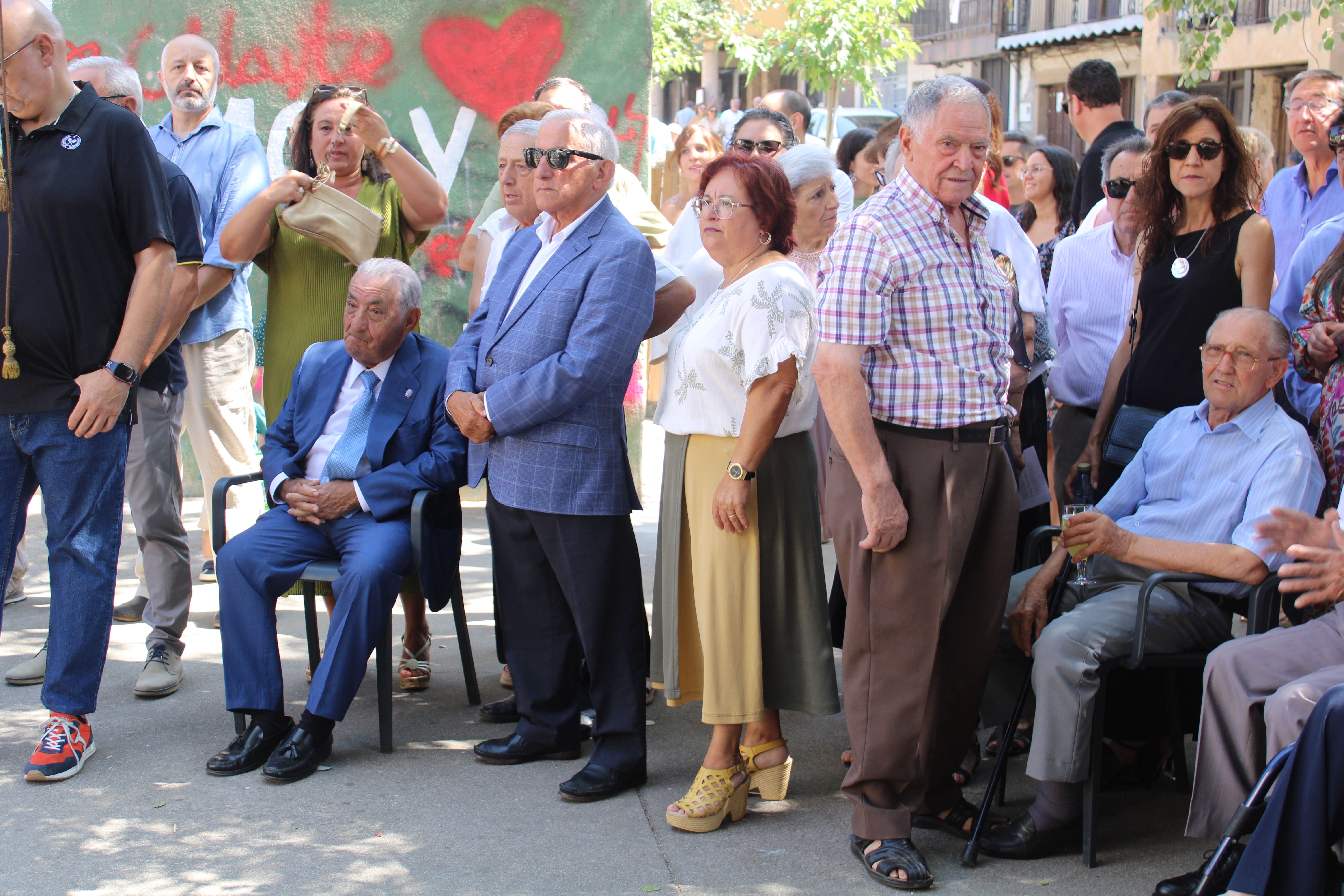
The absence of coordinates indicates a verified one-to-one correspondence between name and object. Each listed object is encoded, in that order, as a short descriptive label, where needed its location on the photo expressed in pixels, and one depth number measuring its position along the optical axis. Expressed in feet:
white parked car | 73.97
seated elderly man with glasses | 10.93
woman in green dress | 15.29
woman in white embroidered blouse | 11.61
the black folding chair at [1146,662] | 10.68
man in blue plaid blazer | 12.26
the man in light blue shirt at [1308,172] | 17.44
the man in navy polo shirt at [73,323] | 12.40
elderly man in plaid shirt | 10.61
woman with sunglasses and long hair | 13.32
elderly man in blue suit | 13.07
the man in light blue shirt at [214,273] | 18.12
